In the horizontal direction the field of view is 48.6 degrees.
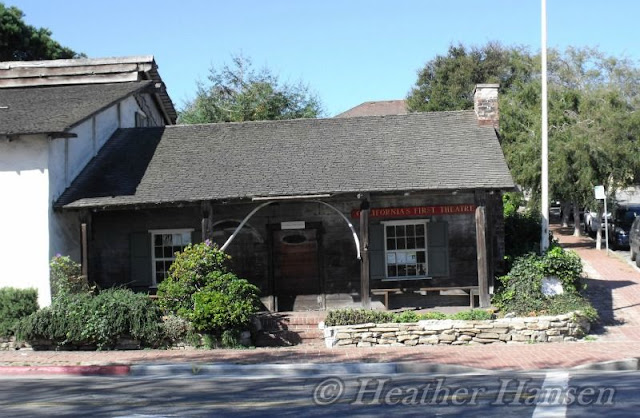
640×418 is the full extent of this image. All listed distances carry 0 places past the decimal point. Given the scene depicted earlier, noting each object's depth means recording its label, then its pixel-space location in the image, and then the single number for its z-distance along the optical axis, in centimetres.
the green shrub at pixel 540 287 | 1568
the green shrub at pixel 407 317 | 1541
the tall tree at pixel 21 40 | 3431
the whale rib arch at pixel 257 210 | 1659
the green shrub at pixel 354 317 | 1529
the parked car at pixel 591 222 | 2711
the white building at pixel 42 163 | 1627
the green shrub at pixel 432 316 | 1549
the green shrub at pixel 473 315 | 1541
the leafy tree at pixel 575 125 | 2452
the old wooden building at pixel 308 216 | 1700
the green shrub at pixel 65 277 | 1605
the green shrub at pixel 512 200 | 2407
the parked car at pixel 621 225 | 2579
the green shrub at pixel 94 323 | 1481
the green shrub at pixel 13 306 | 1547
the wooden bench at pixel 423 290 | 1702
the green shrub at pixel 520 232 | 1928
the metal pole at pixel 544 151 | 1736
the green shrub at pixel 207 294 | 1471
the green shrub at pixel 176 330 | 1499
